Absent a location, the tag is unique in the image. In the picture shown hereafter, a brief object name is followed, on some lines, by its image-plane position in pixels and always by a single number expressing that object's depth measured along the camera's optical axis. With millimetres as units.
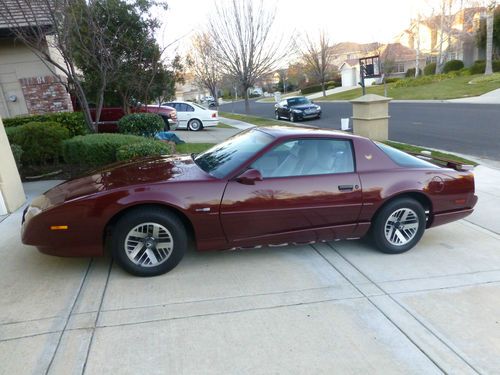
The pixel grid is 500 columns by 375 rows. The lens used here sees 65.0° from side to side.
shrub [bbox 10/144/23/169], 6960
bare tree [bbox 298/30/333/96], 38750
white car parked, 18969
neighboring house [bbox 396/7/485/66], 43281
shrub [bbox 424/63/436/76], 46812
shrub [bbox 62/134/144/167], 7223
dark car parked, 21719
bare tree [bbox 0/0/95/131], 7641
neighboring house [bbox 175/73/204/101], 65531
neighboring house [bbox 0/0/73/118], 11086
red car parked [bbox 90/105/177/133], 13430
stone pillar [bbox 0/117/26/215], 5574
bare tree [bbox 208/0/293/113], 20297
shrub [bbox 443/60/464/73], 43094
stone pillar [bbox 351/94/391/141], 10828
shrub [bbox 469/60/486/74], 37531
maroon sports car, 3545
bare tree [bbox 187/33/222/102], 24783
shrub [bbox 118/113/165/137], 10156
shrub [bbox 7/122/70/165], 8102
